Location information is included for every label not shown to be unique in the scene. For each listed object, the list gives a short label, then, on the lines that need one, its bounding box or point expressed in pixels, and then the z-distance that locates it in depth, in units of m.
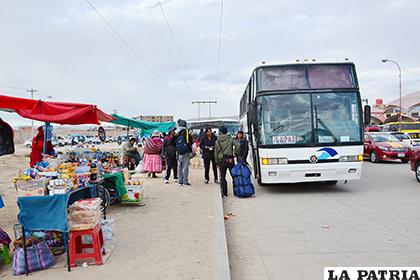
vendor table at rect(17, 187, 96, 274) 4.99
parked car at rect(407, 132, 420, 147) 30.06
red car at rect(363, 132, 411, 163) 19.08
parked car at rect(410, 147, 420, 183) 12.12
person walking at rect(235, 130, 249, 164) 11.43
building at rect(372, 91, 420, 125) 64.15
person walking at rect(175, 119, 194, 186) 11.65
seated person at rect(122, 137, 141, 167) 16.31
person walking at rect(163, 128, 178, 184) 13.12
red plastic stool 5.07
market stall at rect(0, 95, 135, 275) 4.98
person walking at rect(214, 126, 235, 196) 10.95
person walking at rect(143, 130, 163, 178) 14.85
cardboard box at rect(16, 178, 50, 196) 5.17
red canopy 6.19
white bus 10.20
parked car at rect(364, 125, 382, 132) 34.29
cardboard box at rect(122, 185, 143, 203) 9.09
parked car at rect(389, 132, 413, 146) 23.62
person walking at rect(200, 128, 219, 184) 12.45
